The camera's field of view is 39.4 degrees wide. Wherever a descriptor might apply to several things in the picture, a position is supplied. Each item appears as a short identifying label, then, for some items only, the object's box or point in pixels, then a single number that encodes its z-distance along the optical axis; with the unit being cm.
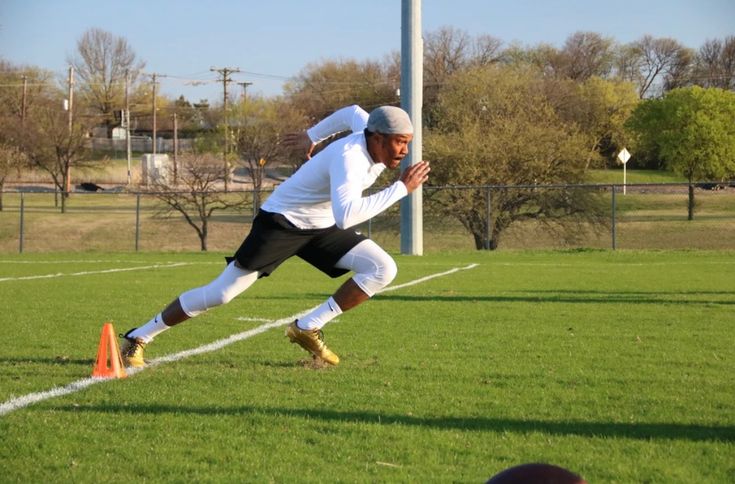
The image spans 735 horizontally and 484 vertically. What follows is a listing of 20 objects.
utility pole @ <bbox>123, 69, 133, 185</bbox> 7818
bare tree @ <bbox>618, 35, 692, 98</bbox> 9125
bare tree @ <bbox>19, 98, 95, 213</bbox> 6506
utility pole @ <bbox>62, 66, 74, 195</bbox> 6569
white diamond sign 5472
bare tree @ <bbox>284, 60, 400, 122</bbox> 9194
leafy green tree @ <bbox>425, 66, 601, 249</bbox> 3419
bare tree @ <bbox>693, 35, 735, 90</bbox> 8694
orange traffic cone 681
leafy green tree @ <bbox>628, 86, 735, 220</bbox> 5753
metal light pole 2422
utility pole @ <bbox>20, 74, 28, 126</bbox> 7394
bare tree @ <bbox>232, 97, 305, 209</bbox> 6938
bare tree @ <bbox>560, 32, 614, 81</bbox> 9519
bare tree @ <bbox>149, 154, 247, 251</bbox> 3809
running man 642
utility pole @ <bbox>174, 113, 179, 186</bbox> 4848
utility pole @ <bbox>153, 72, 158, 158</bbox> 8294
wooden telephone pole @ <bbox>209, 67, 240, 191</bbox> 7443
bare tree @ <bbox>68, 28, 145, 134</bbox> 10481
